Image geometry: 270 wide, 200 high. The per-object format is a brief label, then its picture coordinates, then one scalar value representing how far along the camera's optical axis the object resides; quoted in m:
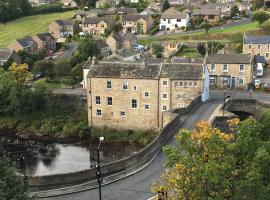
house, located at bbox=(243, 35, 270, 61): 68.62
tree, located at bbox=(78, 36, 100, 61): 73.06
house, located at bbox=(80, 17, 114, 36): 98.81
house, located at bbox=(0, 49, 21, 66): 74.00
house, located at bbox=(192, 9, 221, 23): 96.88
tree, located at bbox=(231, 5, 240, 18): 101.19
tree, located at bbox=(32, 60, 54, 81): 67.75
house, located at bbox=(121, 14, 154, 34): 97.56
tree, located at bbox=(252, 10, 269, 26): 84.50
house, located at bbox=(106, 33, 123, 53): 84.12
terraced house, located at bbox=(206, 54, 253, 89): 54.81
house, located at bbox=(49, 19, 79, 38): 101.25
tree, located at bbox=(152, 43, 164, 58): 76.62
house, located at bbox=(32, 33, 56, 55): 89.25
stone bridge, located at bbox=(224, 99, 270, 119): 46.96
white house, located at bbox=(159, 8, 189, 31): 96.44
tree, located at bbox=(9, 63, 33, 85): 60.34
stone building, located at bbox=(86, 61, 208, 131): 47.59
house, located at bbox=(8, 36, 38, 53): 84.06
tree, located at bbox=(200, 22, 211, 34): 86.48
